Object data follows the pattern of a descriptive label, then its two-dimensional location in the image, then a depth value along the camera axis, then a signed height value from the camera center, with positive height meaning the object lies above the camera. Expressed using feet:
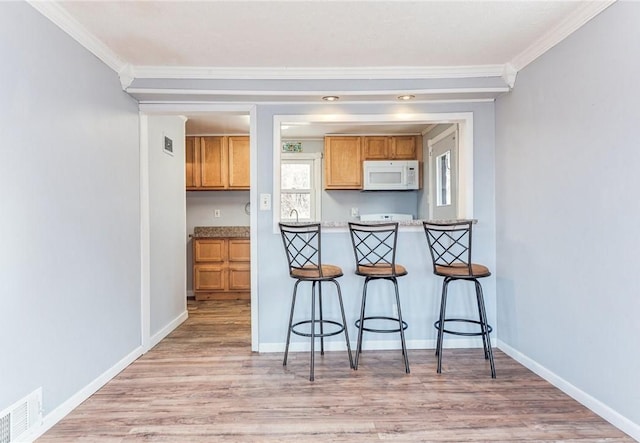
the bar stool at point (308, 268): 8.68 -1.24
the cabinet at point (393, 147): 17.10 +3.04
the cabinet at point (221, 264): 16.20 -2.04
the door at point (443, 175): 13.73 +1.57
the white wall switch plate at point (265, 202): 9.98 +0.36
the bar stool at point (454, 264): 8.53 -1.16
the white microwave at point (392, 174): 16.75 +1.81
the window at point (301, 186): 18.01 +1.40
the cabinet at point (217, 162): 16.79 +2.36
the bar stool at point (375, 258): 8.73 -1.12
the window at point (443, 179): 14.34 +1.40
